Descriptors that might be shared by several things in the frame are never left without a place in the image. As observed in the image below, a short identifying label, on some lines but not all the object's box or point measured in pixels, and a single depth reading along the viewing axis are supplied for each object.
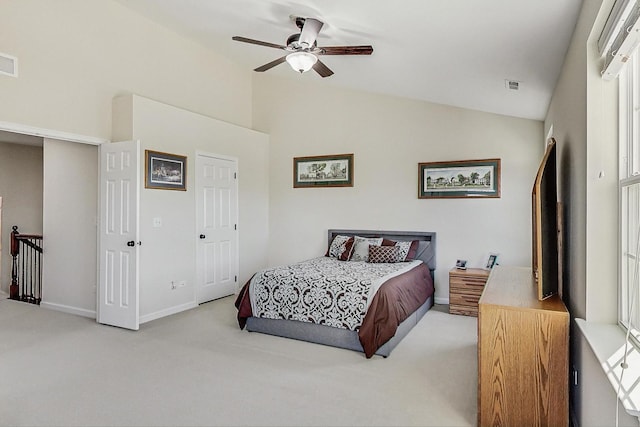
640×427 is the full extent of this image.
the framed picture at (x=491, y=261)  5.18
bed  3.58
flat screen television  2.49
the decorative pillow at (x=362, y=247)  5.47
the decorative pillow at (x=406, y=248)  5.32
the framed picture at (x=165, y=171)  4.76
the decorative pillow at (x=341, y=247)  5.57
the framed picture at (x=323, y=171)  6.19
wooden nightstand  4.90
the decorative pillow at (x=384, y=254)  5.22
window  1.76
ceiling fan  3.31
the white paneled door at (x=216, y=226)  5.54
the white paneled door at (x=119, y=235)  4.37
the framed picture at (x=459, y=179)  5.29
